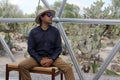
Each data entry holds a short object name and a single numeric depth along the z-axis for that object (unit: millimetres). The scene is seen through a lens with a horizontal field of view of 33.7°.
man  2685
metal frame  2972
